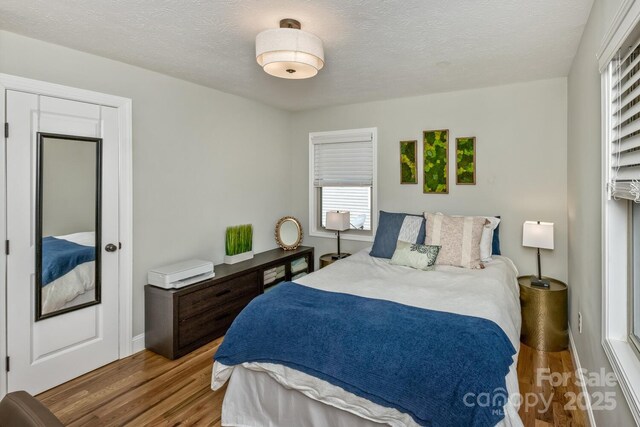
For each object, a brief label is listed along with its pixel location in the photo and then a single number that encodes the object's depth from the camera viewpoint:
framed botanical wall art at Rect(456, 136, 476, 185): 3.77
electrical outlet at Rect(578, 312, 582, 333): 2.52
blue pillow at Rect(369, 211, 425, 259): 3.54
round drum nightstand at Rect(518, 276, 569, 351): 3.00
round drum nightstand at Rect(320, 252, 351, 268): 4.24
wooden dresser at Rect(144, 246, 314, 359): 2.98
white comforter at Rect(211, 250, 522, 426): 1.74
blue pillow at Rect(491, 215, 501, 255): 3.55
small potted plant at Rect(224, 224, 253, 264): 3.86
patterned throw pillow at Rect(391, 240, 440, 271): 3.12
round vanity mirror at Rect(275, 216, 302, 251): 4.62
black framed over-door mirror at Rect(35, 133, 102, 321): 2.54
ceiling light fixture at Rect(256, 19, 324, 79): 2.12
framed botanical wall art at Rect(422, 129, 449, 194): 3.91
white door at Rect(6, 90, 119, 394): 2.42
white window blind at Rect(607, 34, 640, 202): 1.33
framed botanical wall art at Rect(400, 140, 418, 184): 4.08
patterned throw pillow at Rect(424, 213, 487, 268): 3.16
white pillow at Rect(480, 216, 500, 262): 3.30
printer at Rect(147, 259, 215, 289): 3.02
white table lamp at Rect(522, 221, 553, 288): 3.14
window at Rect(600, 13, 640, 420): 1.40
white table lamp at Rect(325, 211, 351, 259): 4.20
